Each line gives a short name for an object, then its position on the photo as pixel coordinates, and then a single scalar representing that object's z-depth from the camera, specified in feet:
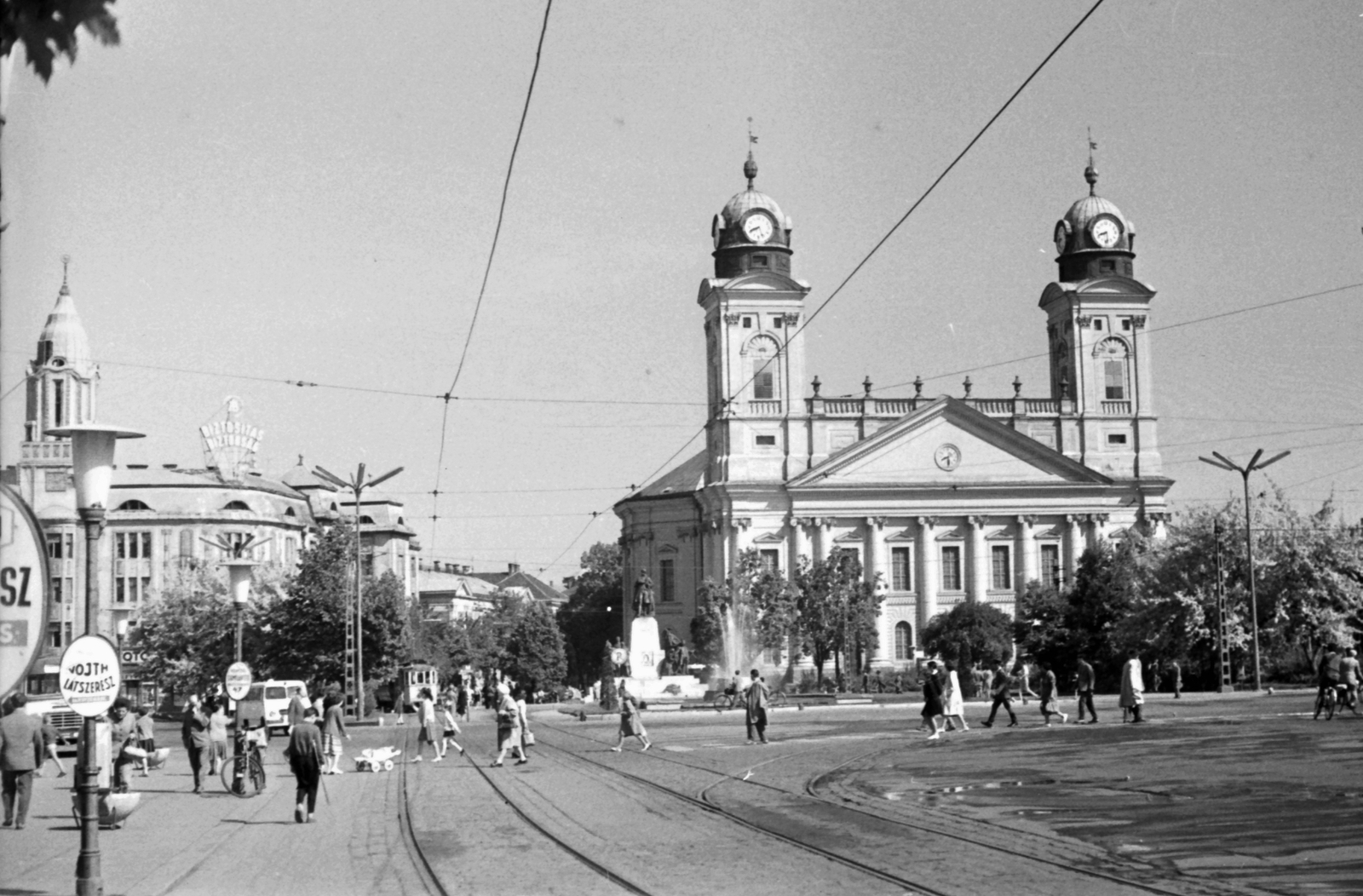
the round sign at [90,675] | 44.62
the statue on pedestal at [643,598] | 221.87
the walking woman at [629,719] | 113.29
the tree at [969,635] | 280.51
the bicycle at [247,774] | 81.62
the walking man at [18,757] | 63.21
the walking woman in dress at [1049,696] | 120.26
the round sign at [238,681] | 93.04
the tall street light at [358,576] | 156.46
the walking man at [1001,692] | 123.65
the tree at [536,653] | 398.01
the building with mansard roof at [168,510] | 310.45
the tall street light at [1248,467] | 184.24
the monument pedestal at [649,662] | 212.43
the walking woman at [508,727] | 101.19
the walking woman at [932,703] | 108.27
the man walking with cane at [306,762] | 65.92
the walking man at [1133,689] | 120.57
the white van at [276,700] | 158.10
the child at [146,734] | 92.58
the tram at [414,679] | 222.89
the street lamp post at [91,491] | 45.32
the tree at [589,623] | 455.63
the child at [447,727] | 115.14
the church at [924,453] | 307.99
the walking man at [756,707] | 112.68
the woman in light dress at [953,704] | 118.01
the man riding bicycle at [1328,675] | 115.75
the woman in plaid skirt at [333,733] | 90.68
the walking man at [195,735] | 85.40
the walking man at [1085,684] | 123.75
